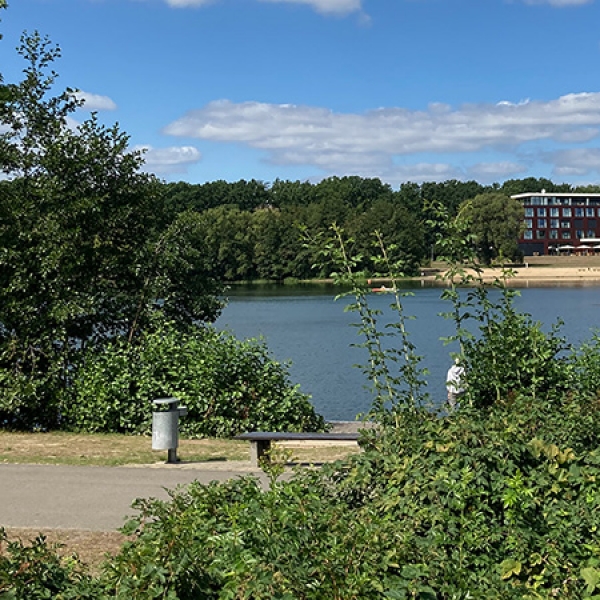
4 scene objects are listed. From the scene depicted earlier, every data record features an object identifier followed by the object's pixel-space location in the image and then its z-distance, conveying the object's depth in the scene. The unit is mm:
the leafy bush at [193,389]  15312
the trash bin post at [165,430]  11945
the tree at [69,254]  16219
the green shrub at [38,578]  4211
